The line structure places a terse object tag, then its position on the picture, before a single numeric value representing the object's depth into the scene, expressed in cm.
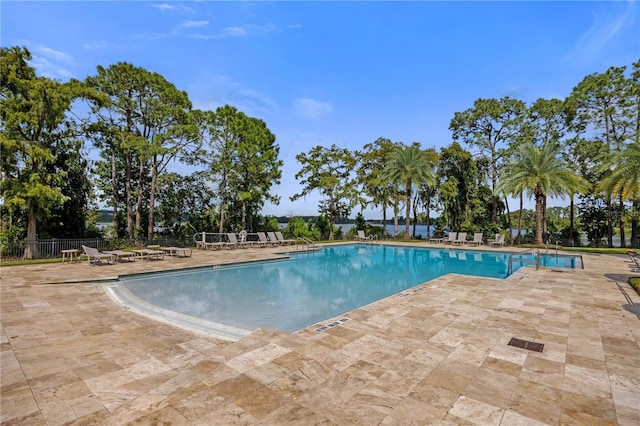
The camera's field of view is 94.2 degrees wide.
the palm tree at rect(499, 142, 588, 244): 1783
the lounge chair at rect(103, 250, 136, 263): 1159
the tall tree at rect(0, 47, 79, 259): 1094
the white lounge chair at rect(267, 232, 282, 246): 1969
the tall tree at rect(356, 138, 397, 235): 2516
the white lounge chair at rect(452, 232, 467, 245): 2042
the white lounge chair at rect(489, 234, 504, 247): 1881
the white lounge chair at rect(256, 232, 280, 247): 1917
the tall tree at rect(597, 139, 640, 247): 1097
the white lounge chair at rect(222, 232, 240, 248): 1795
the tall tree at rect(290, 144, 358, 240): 2414
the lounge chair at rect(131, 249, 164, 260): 1248
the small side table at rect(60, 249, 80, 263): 1126
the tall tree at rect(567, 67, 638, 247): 1891
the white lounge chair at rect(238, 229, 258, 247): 1851
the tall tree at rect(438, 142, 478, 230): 2464
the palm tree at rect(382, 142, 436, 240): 2256
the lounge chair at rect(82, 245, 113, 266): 1064
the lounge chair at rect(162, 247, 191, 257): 1363
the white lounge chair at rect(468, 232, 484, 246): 1991
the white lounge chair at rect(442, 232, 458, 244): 2073
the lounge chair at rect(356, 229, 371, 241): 2408
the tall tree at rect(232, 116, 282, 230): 1948
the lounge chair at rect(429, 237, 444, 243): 2176
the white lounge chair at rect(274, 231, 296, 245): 2003
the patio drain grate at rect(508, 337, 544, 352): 390
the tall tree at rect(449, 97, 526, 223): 2289
